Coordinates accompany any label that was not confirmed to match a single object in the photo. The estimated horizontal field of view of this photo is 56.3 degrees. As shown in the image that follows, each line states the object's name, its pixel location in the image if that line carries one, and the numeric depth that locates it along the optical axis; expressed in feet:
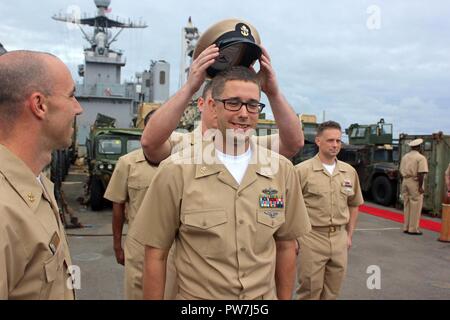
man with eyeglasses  5.93
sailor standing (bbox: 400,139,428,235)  26.73
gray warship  91.66
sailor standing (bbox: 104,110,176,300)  11.62
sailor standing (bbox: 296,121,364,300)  11.49
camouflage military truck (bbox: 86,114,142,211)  31.09
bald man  3.96
